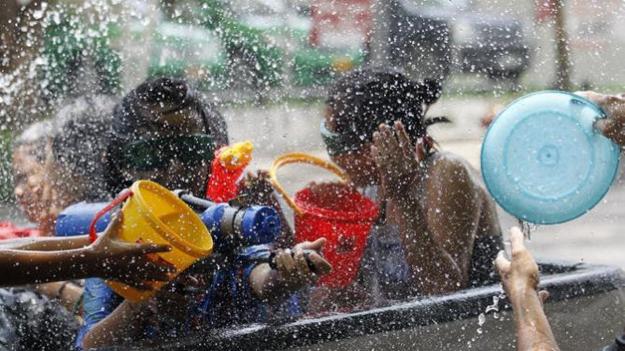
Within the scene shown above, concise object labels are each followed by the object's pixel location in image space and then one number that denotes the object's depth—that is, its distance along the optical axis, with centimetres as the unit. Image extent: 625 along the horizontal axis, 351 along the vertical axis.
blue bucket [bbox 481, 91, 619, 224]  675
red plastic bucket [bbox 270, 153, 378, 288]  775
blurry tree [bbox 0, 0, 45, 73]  1248
